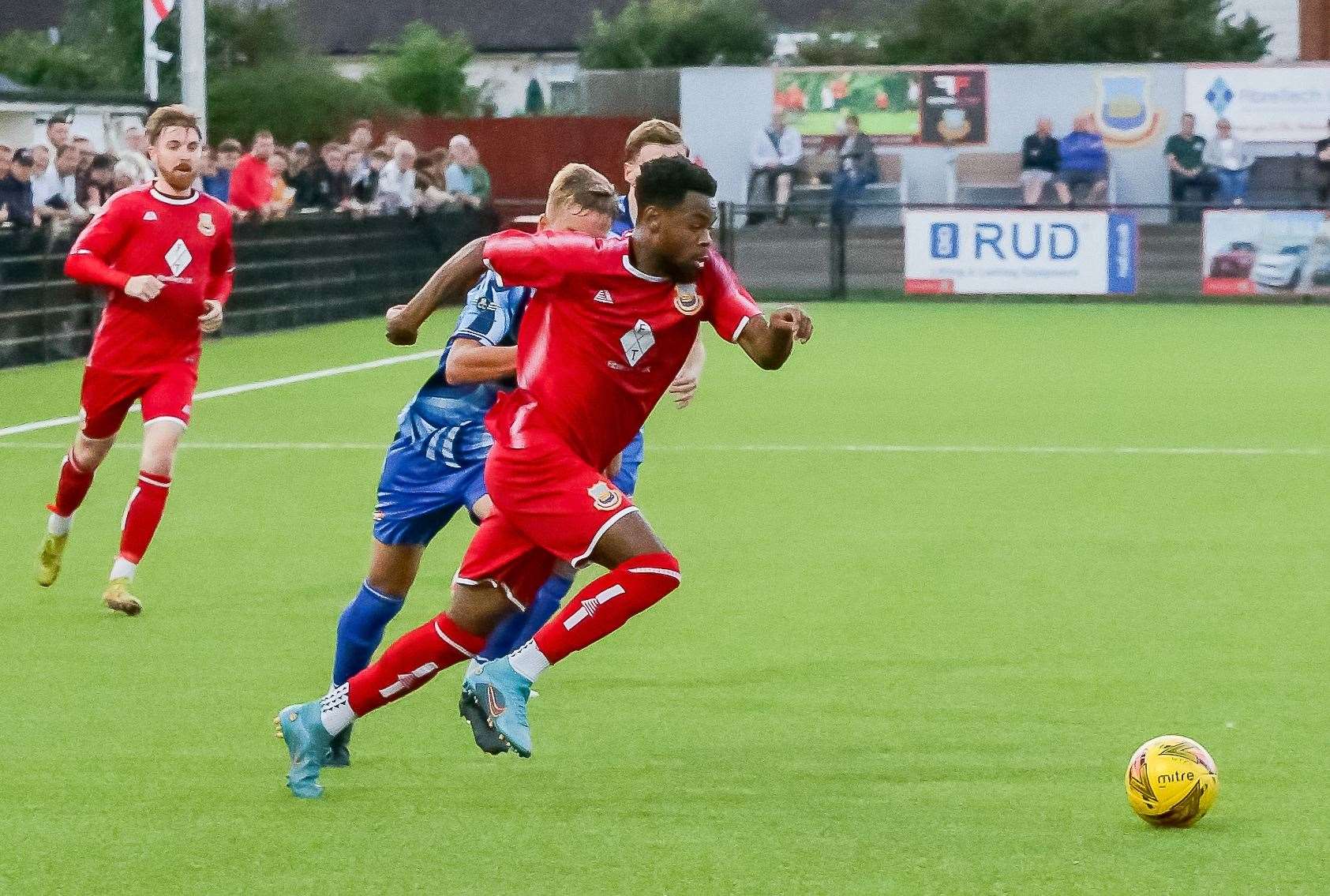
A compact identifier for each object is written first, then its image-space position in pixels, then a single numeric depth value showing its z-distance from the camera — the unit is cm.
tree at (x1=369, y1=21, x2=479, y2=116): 5534
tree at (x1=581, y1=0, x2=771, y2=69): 5578
